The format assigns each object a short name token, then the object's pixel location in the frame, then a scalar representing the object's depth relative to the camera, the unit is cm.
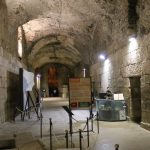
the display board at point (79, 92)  672
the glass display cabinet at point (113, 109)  837
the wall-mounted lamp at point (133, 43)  749
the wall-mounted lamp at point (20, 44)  1194
